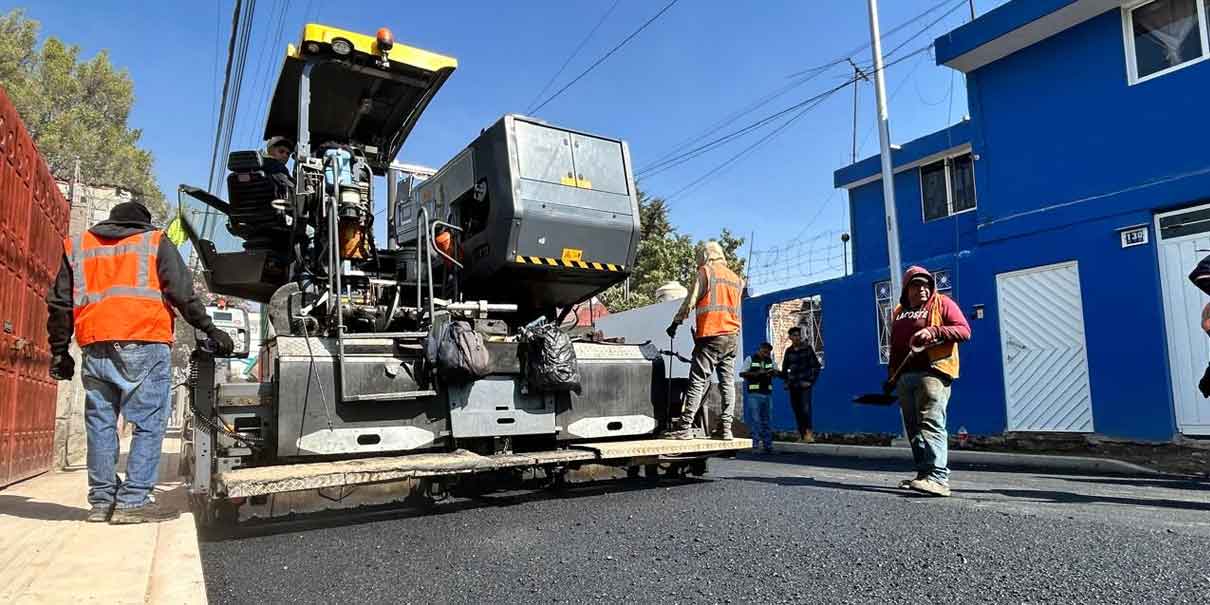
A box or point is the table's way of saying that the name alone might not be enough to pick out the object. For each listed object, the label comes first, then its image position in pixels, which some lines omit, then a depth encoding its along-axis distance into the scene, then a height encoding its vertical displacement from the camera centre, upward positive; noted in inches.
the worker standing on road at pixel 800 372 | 421.1 +6.2
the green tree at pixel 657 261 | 1211.9 +204.4
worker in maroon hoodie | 194.5 +3.4
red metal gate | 189.6 +30.2
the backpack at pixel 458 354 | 170.6 +8.9
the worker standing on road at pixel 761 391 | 376.8 -3.7
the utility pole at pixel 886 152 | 440.1 +140.7
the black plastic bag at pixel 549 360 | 182.5 +7.3
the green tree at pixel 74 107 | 971.3 +407.6
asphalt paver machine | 161.9 +27.7
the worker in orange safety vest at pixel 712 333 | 214.5 +15.7
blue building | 338.3 +72.1
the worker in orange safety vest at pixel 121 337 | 141.7 +12.8
